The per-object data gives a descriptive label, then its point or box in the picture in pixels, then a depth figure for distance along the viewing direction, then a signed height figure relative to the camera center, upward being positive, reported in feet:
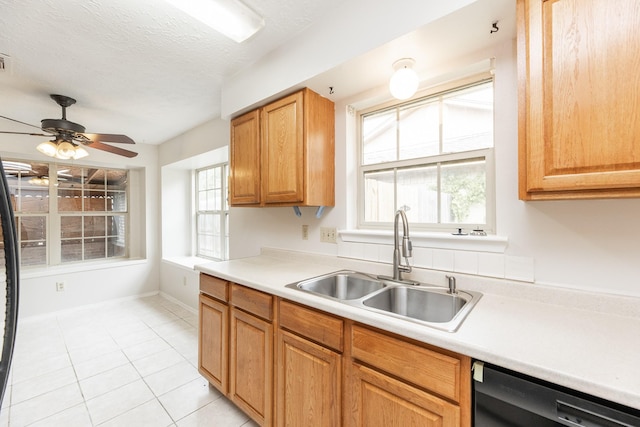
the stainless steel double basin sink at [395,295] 4.30 -1.45
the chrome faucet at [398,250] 4.77 -0.69
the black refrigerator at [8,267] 1.71 -0.33
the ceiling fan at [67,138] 7.76 +2.27
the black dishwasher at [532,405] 2.24 -1.72
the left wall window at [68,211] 11.43 +0.16
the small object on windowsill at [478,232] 4.60 -0.35
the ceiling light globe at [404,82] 4.71 +2.27
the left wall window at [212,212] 12.44 +0.07
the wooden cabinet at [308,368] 3.96 -2.44
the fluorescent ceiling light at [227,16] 4.52 +3.46
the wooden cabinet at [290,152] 5.90 +1.42
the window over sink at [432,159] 4.94 +1.07
